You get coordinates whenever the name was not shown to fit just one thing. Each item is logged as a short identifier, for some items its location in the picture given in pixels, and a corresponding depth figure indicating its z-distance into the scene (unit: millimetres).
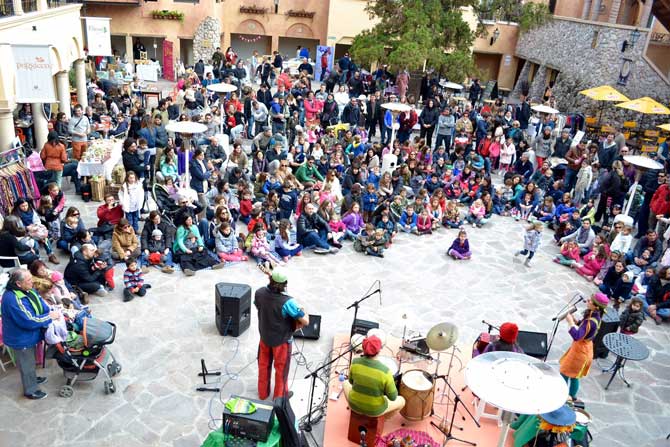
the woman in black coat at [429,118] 18531
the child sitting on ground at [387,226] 13000
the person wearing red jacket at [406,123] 18719
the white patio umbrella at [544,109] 18641
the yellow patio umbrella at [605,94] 19220
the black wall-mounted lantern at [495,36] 31825
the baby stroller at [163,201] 12117
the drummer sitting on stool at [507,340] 7082
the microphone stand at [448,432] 7219
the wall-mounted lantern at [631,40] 21625
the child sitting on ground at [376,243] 12500
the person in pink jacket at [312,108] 19219
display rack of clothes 11438
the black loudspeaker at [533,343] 8906
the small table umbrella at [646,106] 17703
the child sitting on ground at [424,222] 13797
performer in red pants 7113
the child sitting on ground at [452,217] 14344
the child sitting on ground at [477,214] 14594
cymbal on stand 7328
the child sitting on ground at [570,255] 12914
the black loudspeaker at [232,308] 9016
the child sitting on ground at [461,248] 12688
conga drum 7301
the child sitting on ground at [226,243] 11484
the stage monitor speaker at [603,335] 9505
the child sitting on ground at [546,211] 15066
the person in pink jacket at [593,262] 12277
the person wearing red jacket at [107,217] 11445
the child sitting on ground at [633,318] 10141
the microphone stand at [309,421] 7464
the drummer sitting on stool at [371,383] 6172
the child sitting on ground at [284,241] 11891
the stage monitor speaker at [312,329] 9250
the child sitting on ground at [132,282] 9922
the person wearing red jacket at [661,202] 13508
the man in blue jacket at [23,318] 6973
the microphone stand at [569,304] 9841
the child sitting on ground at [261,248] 11625
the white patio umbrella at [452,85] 22125
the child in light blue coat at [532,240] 12461
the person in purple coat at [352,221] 13102
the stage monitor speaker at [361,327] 8812
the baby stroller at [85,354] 7562
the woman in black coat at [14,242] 9664
